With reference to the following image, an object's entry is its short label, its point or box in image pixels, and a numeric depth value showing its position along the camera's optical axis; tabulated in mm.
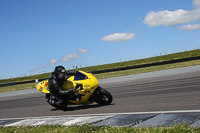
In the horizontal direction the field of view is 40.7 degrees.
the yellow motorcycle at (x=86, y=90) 8766
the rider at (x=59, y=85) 8859
